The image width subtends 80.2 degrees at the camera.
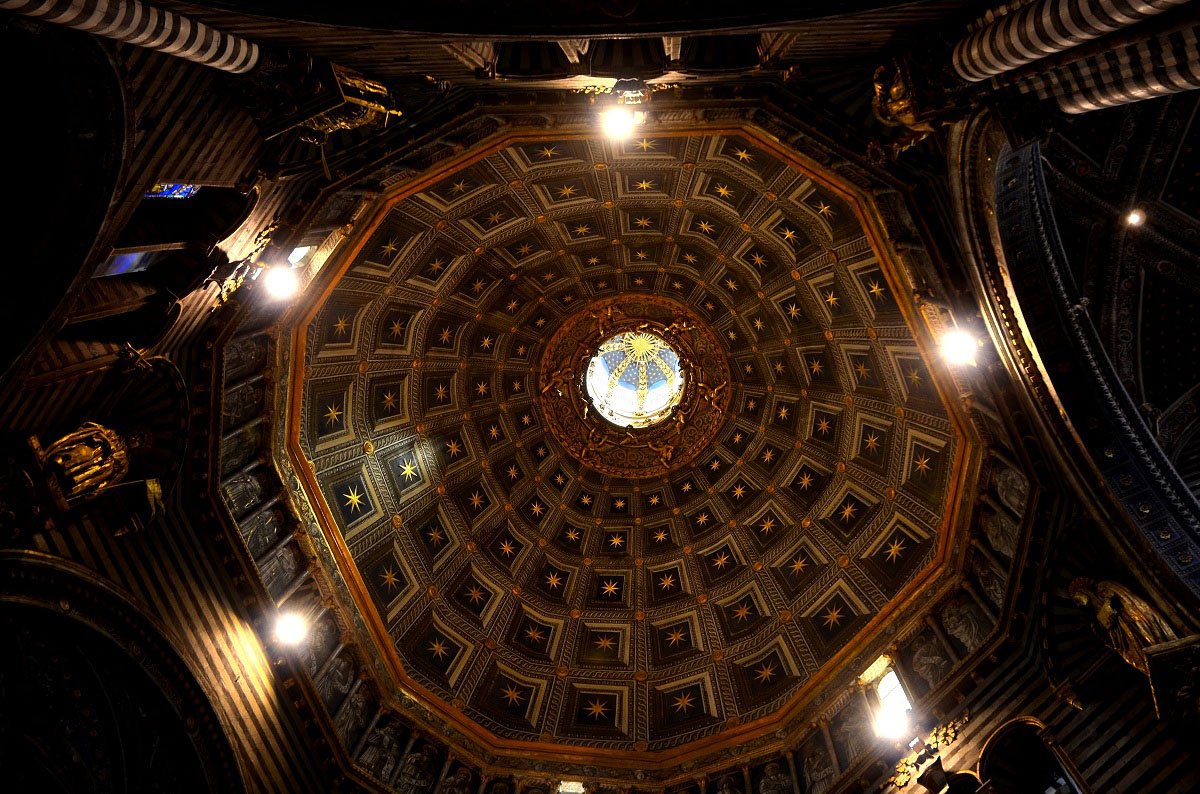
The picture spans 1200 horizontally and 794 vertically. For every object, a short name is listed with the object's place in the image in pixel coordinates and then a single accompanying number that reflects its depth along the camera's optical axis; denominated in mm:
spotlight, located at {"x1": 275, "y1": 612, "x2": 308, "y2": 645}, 16766
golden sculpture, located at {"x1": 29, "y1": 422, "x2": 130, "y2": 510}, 11570
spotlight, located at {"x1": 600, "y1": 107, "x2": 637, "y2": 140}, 14875
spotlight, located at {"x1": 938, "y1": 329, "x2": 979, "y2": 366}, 15305
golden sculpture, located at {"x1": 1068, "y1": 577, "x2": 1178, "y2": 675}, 11602
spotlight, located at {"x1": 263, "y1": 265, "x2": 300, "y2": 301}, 15656
